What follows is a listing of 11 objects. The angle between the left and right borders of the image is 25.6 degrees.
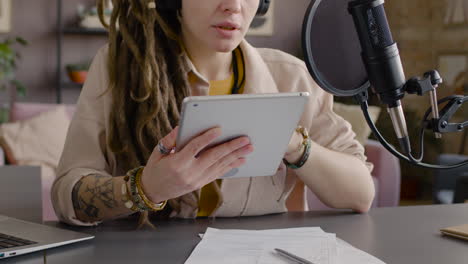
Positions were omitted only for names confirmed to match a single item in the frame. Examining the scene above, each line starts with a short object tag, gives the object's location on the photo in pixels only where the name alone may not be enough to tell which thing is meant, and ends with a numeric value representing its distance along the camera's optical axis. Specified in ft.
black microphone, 4.89
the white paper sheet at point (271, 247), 5.80
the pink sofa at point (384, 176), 20.83
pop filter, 5.11
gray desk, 5.95
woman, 7.03
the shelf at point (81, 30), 27.97
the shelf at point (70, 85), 28.33
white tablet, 5.72
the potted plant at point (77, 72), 27.66
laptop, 5.93
